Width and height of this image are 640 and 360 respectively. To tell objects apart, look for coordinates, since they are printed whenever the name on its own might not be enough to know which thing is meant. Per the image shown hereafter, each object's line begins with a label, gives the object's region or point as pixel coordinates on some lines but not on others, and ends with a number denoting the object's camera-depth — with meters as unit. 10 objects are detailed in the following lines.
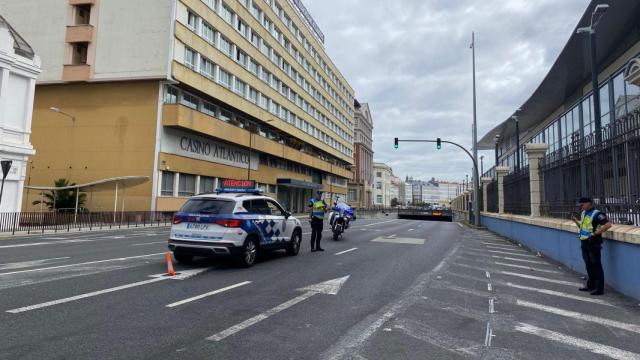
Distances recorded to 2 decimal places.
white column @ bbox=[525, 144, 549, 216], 13.82
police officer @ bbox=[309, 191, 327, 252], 13.32
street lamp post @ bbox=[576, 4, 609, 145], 12.21
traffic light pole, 29.28
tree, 28.07
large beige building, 32.34
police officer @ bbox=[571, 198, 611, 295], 7.52
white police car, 9.23
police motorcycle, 17.61
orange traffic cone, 8.49
